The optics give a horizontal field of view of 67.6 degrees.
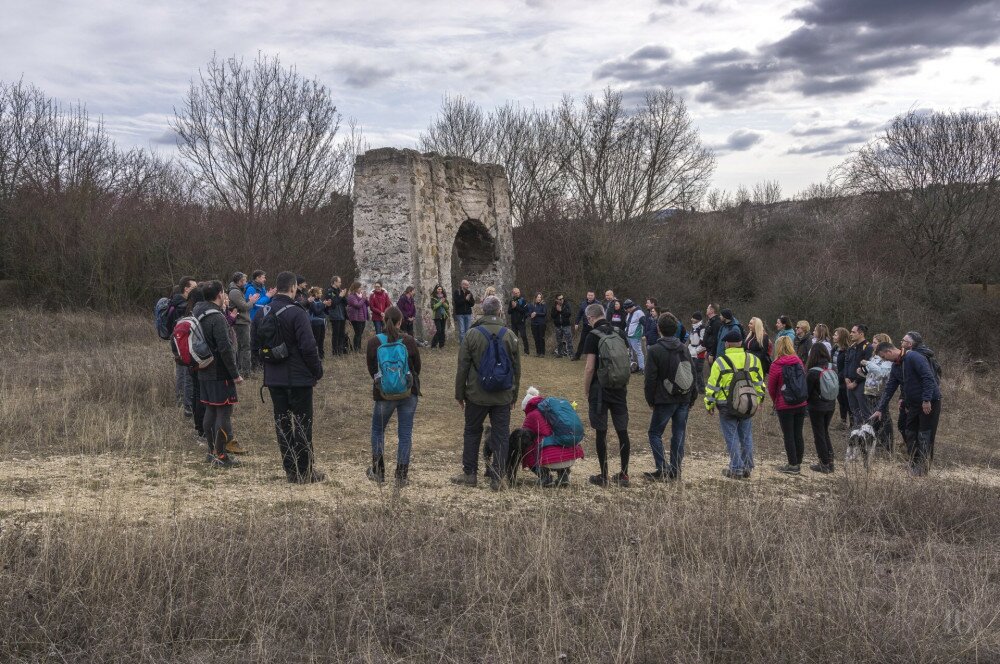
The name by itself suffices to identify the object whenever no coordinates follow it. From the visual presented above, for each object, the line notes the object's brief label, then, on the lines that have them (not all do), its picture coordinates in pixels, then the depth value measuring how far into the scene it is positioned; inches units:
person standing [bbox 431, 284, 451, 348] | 600.1
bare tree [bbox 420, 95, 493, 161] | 1309.1
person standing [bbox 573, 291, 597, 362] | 571.2
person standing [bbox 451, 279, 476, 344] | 598.2
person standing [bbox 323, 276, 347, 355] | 522.9
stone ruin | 606.5
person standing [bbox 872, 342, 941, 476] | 293.1
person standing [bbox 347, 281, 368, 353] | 528.4
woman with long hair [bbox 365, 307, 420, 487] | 240.2
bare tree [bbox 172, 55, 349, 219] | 901.8
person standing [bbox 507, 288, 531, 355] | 642.2
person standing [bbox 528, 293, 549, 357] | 637.3
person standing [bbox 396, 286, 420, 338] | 550.3
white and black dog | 319.0
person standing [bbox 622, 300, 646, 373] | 550.6
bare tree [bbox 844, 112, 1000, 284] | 836.0
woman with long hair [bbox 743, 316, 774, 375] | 376.2
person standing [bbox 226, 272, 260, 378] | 380.8
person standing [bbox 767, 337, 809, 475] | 296.0
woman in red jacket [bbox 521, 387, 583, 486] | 251.1
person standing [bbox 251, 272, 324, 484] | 229.5
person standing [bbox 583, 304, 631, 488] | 248.2
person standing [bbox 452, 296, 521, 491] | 240.5
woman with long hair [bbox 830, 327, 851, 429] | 381.6
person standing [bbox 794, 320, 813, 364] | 400.5
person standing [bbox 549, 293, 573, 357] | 633.0
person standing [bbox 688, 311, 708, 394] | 482.0
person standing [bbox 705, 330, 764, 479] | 275.6
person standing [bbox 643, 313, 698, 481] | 259.6
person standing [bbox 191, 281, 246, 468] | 251.9
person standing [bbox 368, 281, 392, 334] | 535.5
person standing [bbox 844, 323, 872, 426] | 368.8
